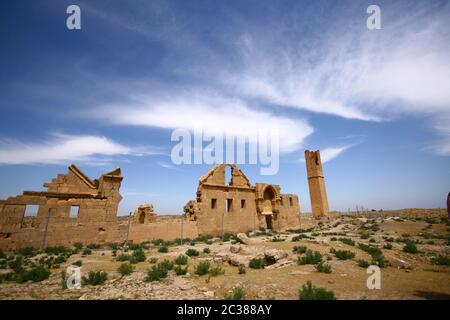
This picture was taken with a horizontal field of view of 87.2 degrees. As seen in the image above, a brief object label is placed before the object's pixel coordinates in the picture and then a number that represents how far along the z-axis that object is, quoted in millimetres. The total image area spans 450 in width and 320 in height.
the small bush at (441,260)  8891
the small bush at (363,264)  8279
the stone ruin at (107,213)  13688
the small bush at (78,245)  14052
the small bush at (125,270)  7451
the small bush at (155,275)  6812
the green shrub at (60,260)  9712
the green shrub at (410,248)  11086
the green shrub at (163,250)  12562
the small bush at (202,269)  7559
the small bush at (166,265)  8129
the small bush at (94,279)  6555
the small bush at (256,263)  8453
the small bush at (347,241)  12938
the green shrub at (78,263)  9256
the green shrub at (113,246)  14193
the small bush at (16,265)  8218
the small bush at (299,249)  10734
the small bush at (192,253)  11141
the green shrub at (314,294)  4926
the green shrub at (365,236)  15875
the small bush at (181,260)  9211
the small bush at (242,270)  7724
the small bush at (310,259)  8809
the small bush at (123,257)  10313
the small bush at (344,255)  9573
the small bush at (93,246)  14219
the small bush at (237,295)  5127
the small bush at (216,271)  7445
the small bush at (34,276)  7059
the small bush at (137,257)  9819
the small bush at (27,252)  11919
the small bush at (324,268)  7543
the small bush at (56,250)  12688
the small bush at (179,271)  7595
